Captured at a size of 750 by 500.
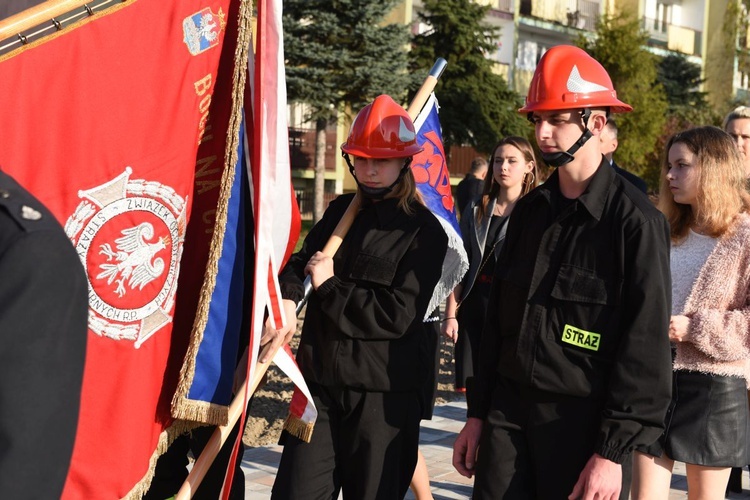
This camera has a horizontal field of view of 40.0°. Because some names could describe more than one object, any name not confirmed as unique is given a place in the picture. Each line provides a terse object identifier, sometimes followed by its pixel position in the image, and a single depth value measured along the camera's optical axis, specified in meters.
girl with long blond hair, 4.25
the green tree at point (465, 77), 31.67
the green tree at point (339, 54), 27.06
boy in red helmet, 3.16
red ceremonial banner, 3.40
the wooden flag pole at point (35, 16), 3.19
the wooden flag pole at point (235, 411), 3.81
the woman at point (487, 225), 6.97
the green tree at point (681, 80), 44.88
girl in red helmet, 4.06
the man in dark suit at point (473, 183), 11.67
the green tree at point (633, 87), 31.41
